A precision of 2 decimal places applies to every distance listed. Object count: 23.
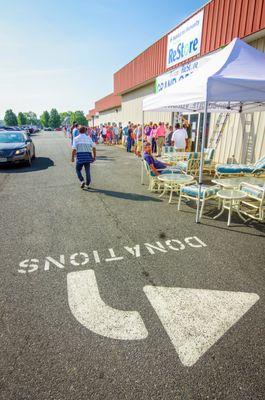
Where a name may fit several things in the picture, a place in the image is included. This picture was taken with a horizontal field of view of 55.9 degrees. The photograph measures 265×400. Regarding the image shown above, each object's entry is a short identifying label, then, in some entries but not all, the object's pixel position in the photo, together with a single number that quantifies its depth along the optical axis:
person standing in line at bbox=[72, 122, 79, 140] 12.86
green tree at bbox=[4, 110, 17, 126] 94.56
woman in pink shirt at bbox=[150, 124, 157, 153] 15.04
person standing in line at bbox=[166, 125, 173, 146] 14.58
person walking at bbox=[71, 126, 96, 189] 7.14
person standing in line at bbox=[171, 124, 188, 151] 10.22
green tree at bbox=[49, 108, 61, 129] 130.74
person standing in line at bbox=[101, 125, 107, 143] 25.07
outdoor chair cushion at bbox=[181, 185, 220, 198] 5.42
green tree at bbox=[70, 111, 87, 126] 104.84
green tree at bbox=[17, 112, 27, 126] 116.75
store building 8.96
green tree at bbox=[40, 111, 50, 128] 140.88
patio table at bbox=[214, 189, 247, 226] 5.06
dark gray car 10.62
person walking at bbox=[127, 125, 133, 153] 17.70
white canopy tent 4.56
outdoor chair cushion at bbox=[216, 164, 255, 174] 7.54
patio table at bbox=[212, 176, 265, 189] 5.77
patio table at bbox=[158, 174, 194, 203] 6.42
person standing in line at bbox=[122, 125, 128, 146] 21.19
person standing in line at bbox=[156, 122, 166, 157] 14.60
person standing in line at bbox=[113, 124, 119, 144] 23.64
